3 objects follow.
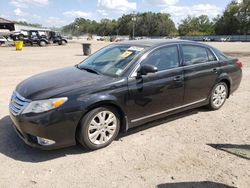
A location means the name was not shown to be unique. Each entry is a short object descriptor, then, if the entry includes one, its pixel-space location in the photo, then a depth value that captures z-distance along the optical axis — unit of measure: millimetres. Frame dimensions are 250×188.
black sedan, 2576
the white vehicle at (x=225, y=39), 52792
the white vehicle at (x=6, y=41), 25525
